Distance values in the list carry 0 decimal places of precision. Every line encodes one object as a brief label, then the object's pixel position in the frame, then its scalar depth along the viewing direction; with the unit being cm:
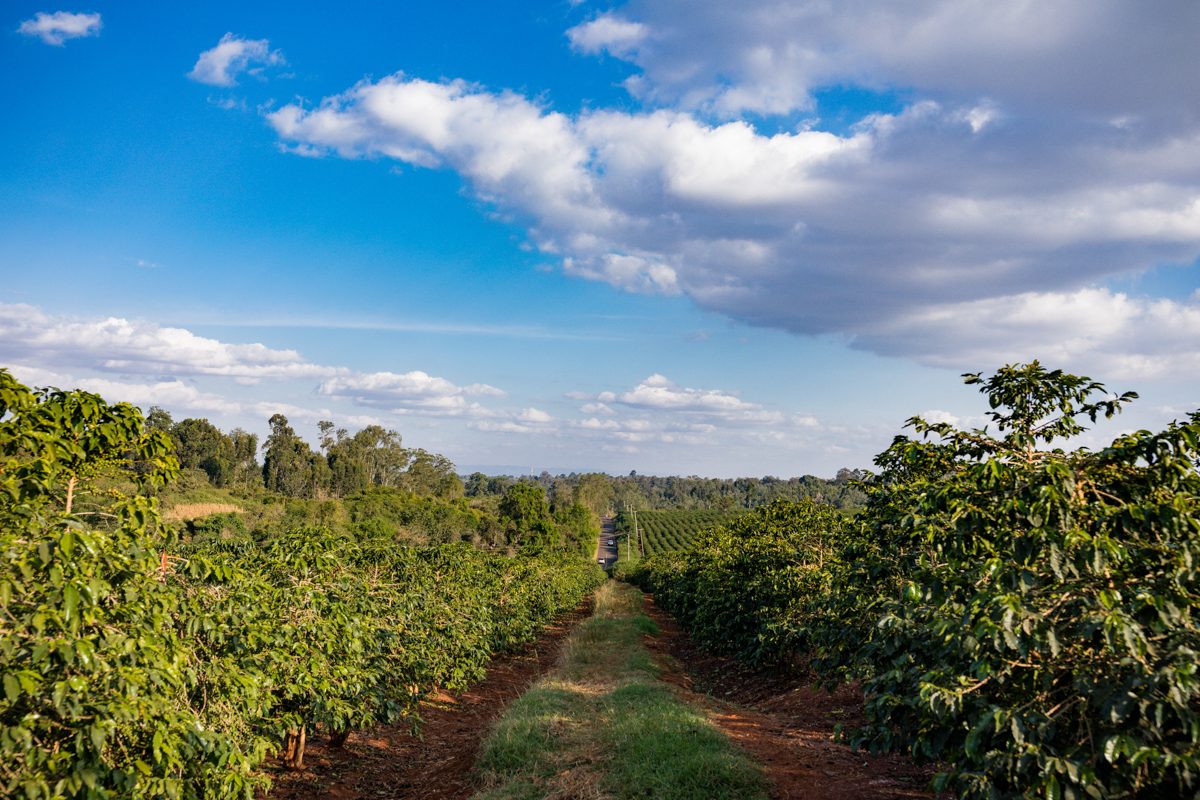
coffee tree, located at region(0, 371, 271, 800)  304
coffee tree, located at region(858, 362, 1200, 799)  290
